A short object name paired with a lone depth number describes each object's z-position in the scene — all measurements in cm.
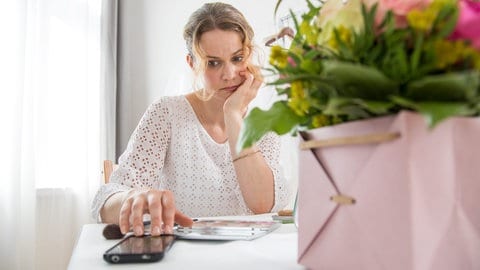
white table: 49
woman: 129
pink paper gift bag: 34
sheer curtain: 172
